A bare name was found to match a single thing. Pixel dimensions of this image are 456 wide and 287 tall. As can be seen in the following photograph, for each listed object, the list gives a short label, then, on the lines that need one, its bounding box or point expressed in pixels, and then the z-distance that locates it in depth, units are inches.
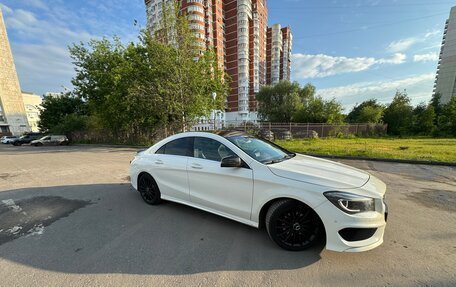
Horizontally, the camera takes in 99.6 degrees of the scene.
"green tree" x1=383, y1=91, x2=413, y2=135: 1273.4
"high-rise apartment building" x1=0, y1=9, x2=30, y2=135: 1927.9
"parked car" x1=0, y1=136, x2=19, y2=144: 1243.2
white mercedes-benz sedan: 88.7
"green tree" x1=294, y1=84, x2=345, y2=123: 1051.9
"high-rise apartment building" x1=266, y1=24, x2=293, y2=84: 2783.0
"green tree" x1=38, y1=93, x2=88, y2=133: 1417.3
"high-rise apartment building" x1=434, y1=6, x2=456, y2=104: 2465.6
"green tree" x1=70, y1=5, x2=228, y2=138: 547.8
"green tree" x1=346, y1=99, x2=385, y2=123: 1259.2
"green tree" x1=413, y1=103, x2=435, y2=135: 1220.2
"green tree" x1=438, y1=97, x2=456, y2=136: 1102.9
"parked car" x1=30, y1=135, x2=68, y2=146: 948.0
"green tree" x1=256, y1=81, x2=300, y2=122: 1376.8
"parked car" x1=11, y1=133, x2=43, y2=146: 1106.7
